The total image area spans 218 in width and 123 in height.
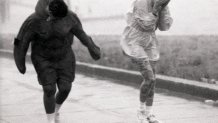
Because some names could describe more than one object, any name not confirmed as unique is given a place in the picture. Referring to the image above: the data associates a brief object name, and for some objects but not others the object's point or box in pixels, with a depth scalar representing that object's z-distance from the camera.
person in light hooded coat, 7.25
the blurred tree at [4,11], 28.92
